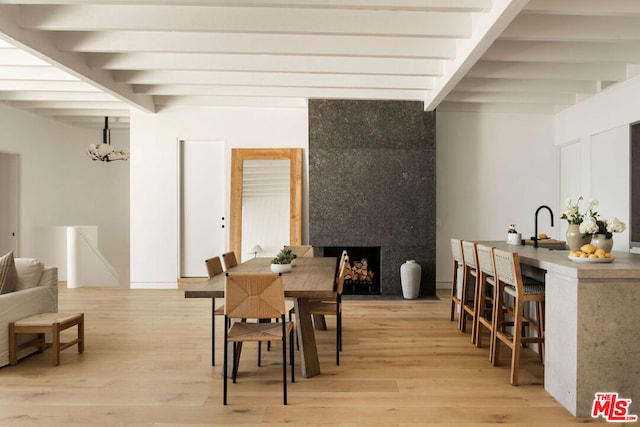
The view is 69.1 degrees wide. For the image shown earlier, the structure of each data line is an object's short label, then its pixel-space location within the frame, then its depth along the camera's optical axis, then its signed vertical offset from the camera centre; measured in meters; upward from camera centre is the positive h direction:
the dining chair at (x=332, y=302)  3.74 -0.83
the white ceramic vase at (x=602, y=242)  3.24 -0.24
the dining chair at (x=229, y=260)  4.37 -0.51
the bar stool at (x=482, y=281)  3.90 -0.65
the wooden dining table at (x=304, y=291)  3.03 -0.54
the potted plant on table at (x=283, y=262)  3.89 -0.46
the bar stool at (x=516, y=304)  3.25 -0.71
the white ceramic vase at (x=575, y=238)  3.42 -0.22
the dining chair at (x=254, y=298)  2.88 -0.56
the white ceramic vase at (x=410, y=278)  6.52 -0.98
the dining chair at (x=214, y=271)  3.68 -0.53
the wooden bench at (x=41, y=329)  3.72 -0.97
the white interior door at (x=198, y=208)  7.43 +0.01
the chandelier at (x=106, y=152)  7.79 +0.96
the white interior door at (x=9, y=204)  7.80 +0.07
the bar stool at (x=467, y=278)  4.38 -0.71
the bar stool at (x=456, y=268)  5.01 -0.66
